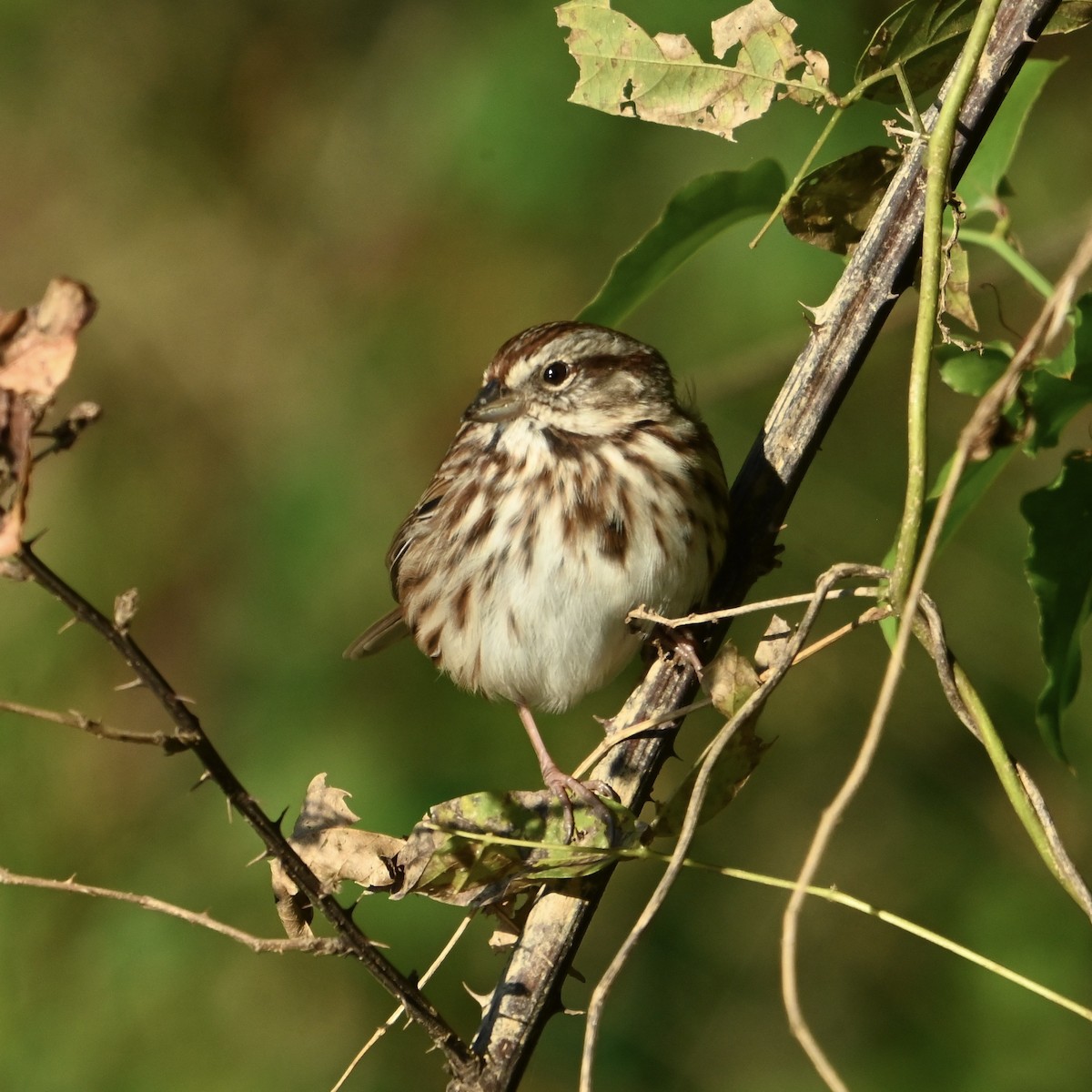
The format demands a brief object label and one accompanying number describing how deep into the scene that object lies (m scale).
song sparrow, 6.49
